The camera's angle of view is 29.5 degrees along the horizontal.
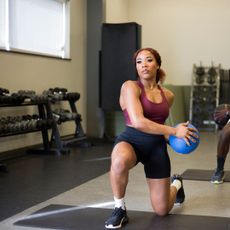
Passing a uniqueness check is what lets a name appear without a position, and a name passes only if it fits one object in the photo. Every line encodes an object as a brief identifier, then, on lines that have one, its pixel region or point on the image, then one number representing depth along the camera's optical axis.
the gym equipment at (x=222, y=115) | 3.70
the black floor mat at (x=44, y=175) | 3.28
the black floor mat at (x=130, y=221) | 2.58
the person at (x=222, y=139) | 3.72
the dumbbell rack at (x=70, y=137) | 5.61
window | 5.34
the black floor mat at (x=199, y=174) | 4.03
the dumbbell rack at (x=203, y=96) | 8.57
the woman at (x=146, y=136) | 2.50
